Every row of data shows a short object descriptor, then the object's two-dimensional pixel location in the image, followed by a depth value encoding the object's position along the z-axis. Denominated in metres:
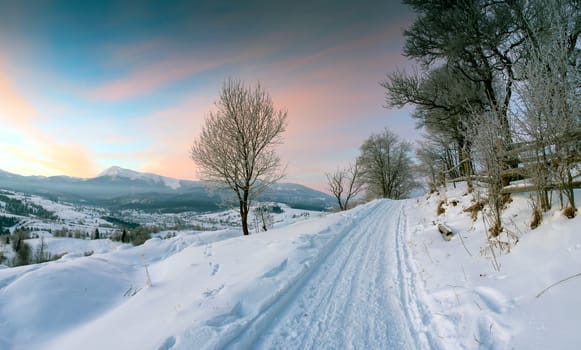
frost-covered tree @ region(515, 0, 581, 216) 3.80
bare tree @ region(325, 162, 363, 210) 30.42
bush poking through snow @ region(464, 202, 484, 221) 7.07
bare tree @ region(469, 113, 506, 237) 5.14
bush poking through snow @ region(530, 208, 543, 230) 4.42
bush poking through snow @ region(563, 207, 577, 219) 3.84
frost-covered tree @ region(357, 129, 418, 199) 37.44
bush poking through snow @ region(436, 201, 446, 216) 10.39
